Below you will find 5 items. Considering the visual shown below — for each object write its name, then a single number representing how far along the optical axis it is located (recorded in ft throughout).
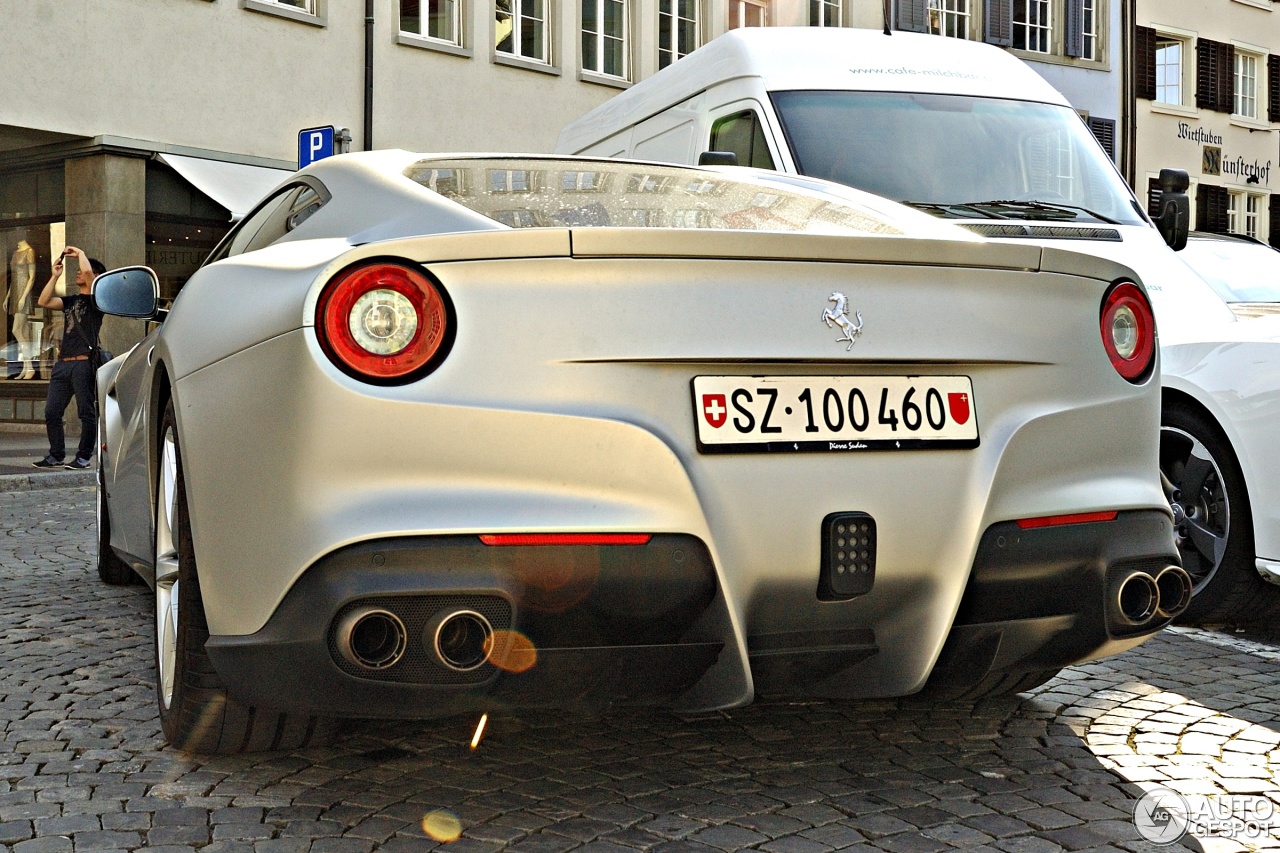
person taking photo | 42.88
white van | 16.99
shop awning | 61.72
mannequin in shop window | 63.87
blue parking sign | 48.03
